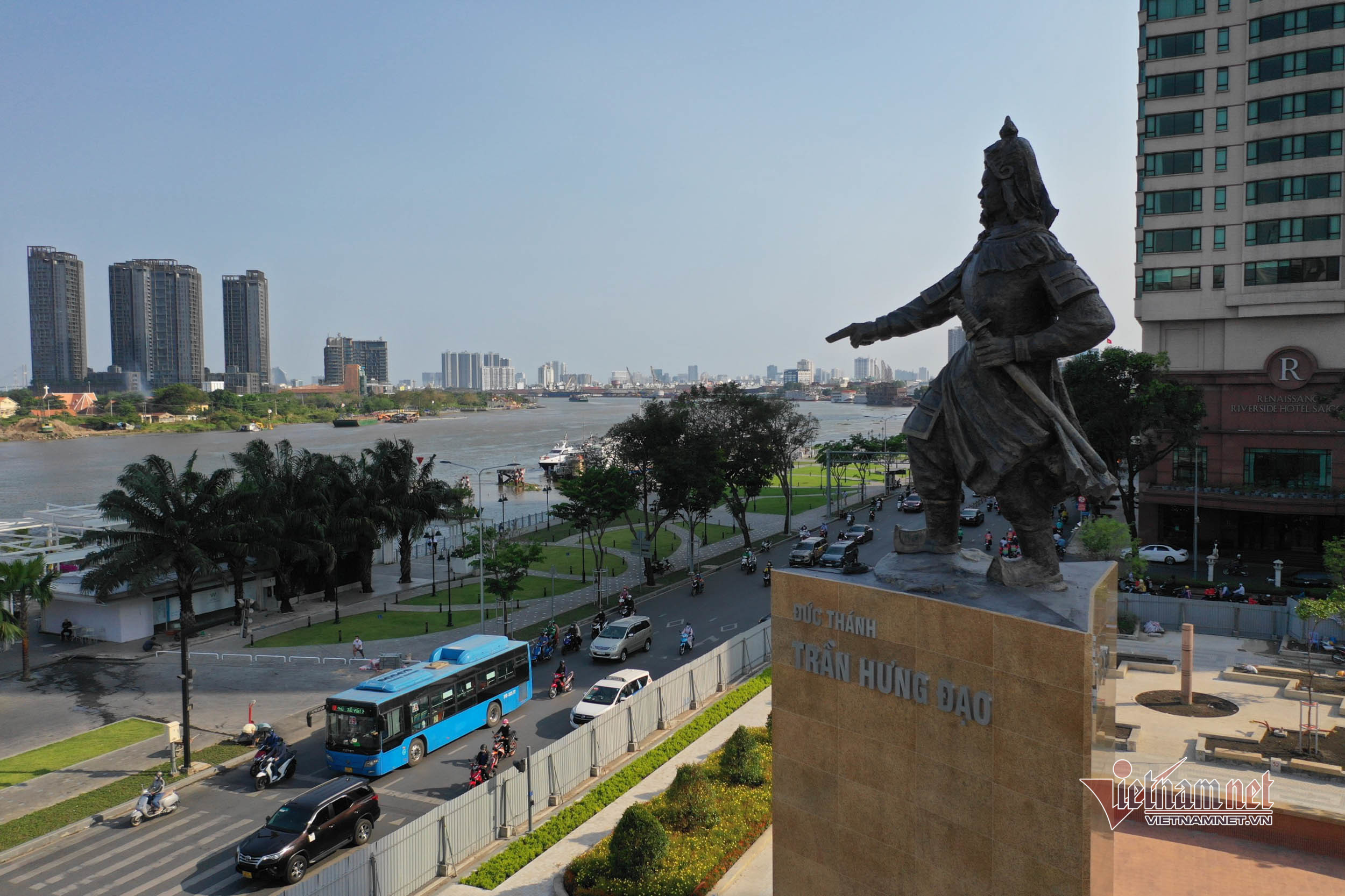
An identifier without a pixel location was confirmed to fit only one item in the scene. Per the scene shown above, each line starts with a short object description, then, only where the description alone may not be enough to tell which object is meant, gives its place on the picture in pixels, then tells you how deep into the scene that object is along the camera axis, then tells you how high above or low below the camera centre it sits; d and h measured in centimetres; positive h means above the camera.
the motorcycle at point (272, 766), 2033 -803
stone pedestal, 764 -306
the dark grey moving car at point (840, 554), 3672 -638
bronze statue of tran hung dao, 873 +44
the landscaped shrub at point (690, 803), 1505 -663
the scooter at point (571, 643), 3138 -809
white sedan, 4191 -689
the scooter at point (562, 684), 2681 -819
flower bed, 1300 -693
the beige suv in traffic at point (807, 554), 4225 -686
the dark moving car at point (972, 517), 5288 -640
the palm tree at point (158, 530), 3206 -426
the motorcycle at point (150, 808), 1836 -812
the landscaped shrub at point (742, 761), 1716 -674
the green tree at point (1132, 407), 4097 +4
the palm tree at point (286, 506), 3666 -393
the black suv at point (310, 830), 1559 -758
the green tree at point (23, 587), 2853 -553
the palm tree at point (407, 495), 4222 -391
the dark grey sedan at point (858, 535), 4903 -700
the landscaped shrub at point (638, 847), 1311 -639
